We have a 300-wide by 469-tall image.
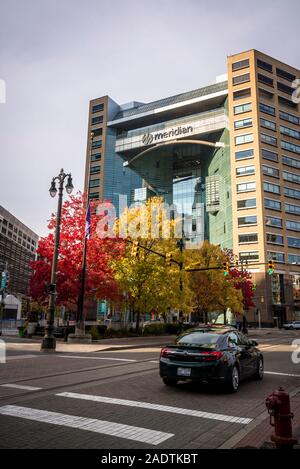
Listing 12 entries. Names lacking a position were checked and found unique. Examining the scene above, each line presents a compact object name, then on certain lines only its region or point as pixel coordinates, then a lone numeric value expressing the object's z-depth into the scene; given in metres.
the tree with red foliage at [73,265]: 25.38
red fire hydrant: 4.37
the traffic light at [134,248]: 23.14
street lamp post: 18.41
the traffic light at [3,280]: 31.81
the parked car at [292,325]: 65.44
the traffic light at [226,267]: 29.23
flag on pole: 21.56
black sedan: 8.34
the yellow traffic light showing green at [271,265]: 28.33
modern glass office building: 75.00
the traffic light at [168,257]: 25.77
